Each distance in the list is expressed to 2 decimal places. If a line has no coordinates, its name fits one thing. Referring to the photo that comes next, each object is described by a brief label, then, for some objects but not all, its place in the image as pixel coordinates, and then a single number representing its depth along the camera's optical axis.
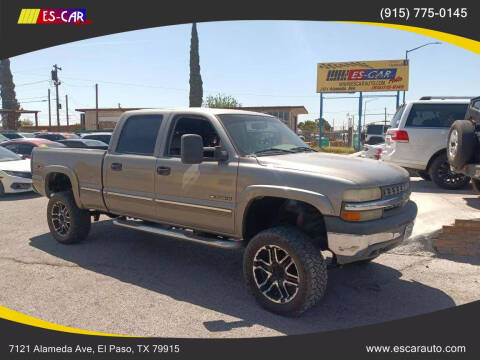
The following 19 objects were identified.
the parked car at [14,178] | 9.87
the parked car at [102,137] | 17.05
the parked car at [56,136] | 20.98
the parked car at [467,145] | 6.44
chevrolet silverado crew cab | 3.52
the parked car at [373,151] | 9.93
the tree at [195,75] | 28.08
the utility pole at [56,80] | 44.84
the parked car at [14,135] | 21.86
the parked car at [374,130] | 23.05
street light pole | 22.19
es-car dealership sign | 28.22
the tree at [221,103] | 51.00
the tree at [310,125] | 71.31
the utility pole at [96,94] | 49.71
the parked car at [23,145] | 13.20
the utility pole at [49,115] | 47.62
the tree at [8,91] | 36.75
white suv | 8.83
